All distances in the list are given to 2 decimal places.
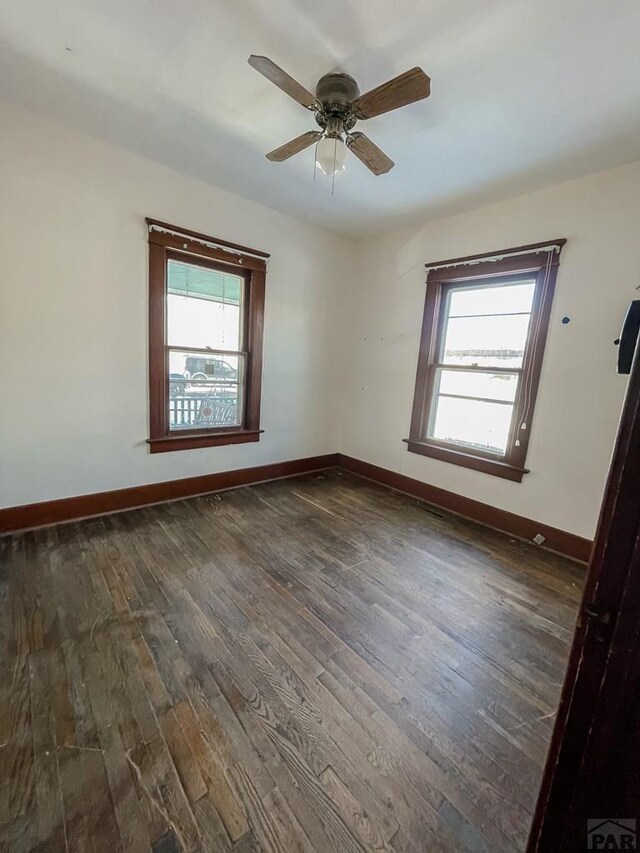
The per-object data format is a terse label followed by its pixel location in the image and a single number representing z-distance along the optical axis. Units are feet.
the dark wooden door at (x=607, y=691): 1.57
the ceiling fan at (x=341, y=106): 4.84
